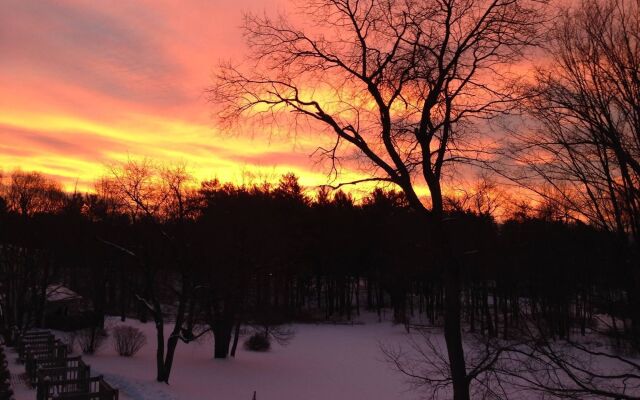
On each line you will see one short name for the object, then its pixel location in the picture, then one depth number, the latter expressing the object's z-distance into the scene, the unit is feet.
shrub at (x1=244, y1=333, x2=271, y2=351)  106.11
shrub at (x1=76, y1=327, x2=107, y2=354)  90.11
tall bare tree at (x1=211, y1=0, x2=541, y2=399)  31.58
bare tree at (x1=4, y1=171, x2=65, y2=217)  110.11
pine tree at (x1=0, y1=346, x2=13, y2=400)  37.81
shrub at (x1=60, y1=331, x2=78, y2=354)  88.05
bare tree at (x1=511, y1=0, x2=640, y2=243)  17.62
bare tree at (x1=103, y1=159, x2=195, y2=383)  66.25
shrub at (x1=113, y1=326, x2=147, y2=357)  89.20
